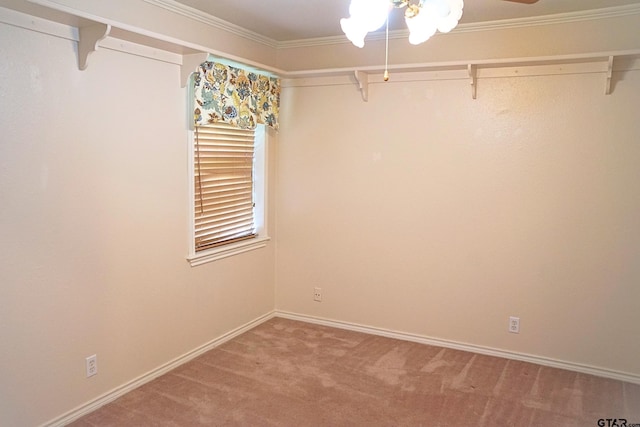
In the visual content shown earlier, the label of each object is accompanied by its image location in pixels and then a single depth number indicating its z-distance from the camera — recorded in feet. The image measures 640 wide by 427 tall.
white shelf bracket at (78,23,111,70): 8.08
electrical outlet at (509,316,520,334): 11.71
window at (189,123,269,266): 11.69
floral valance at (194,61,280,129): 10.74
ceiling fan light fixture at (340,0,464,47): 5.66
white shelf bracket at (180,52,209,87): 10.24
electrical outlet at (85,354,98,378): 9.05
